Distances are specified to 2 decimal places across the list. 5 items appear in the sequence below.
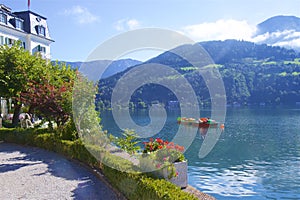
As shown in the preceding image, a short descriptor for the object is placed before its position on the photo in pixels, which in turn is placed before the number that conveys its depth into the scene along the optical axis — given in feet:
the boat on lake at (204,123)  195.61
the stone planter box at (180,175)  31.96
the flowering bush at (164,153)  30.22
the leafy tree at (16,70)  71.61
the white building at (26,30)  134.62
